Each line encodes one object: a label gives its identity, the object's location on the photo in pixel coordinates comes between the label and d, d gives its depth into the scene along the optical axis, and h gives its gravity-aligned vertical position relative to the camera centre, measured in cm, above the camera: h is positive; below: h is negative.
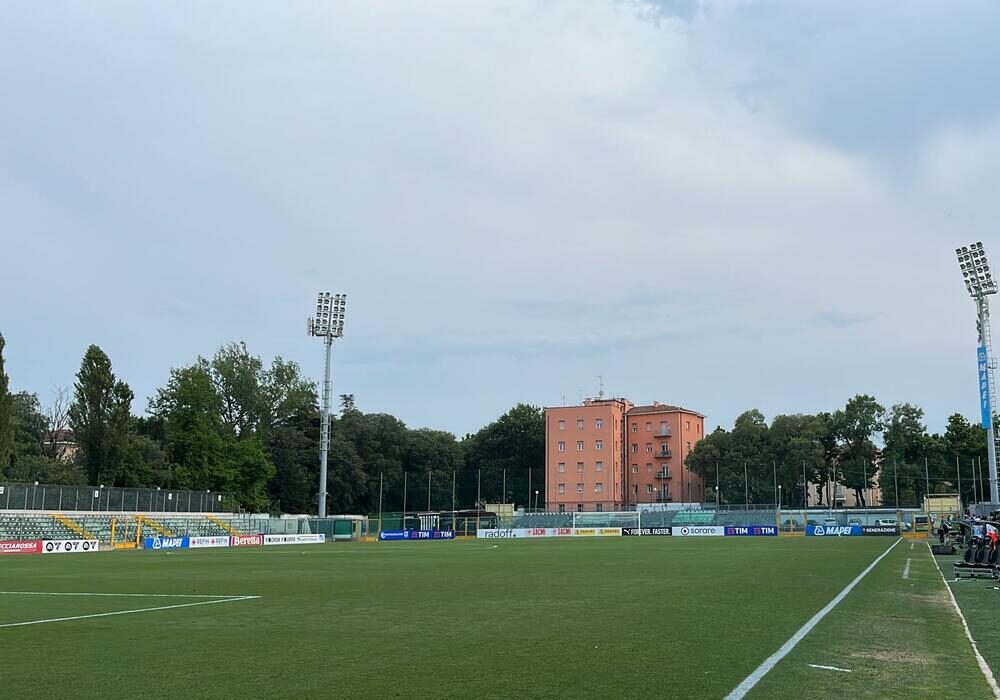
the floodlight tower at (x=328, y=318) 7862 +1431
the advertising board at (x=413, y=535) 7519 -493
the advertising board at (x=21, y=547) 4609 -397
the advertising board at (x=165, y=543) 5384 -432
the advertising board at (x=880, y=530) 6556 -346
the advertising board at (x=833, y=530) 6556 -359
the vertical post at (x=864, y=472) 9122 +120
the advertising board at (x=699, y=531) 7038 -401
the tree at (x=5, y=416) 5703 +368
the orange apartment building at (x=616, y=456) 10338 +298
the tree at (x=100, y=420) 6819 +418
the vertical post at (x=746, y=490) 9288 -84
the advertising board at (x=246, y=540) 6128 -471
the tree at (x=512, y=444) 11850 +481
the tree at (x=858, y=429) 9794 +618
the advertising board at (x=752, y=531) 7038 -392
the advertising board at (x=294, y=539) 6538 -492
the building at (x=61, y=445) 9200 +305
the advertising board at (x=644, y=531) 7294 -426
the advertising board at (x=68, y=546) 4706 -407
